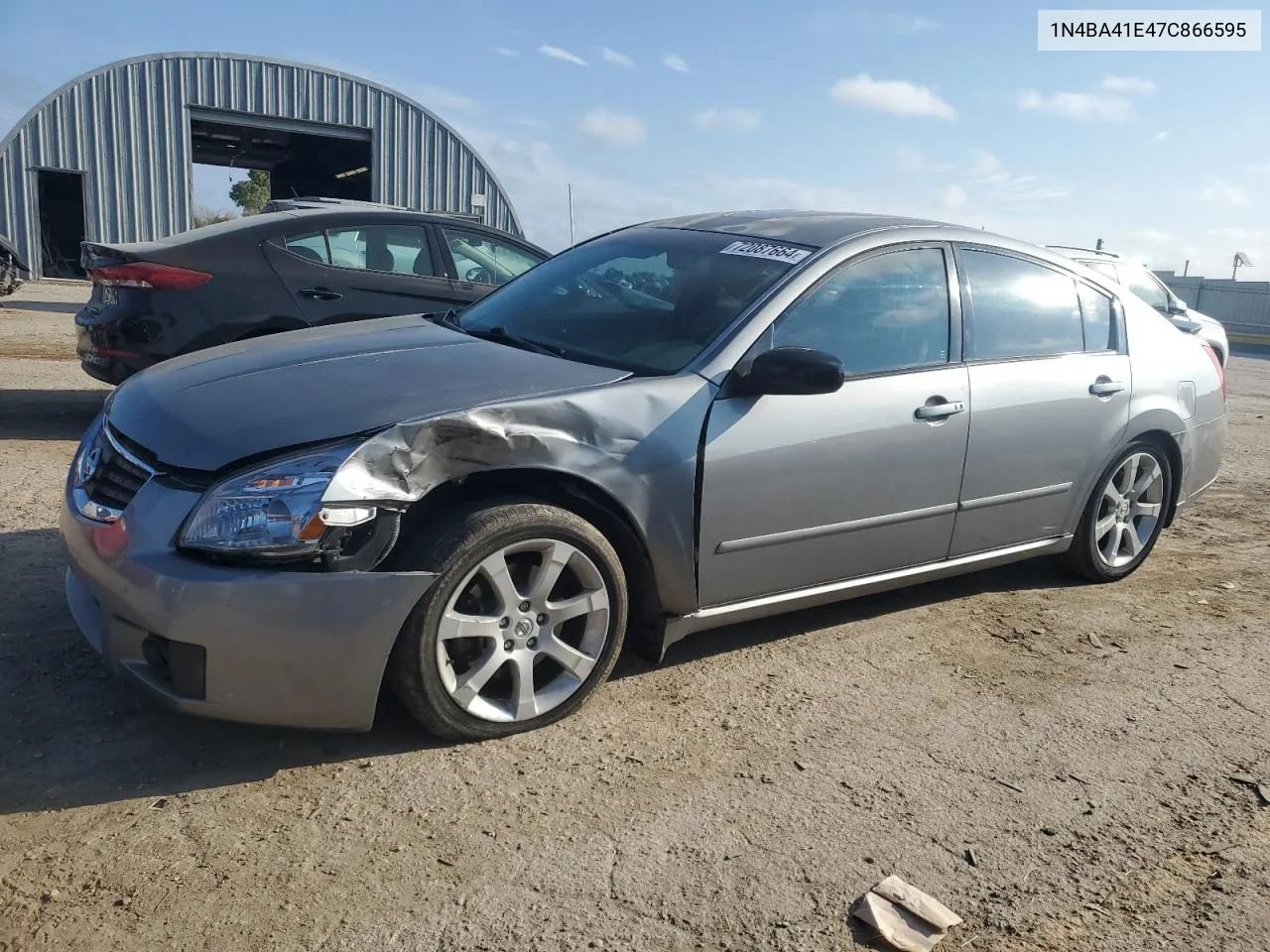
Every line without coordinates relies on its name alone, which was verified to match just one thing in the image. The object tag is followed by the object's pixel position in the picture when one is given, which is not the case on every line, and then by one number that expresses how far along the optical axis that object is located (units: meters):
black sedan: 6.22
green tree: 60.00
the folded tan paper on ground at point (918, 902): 2.40
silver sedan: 2.75
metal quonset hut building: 24.69
